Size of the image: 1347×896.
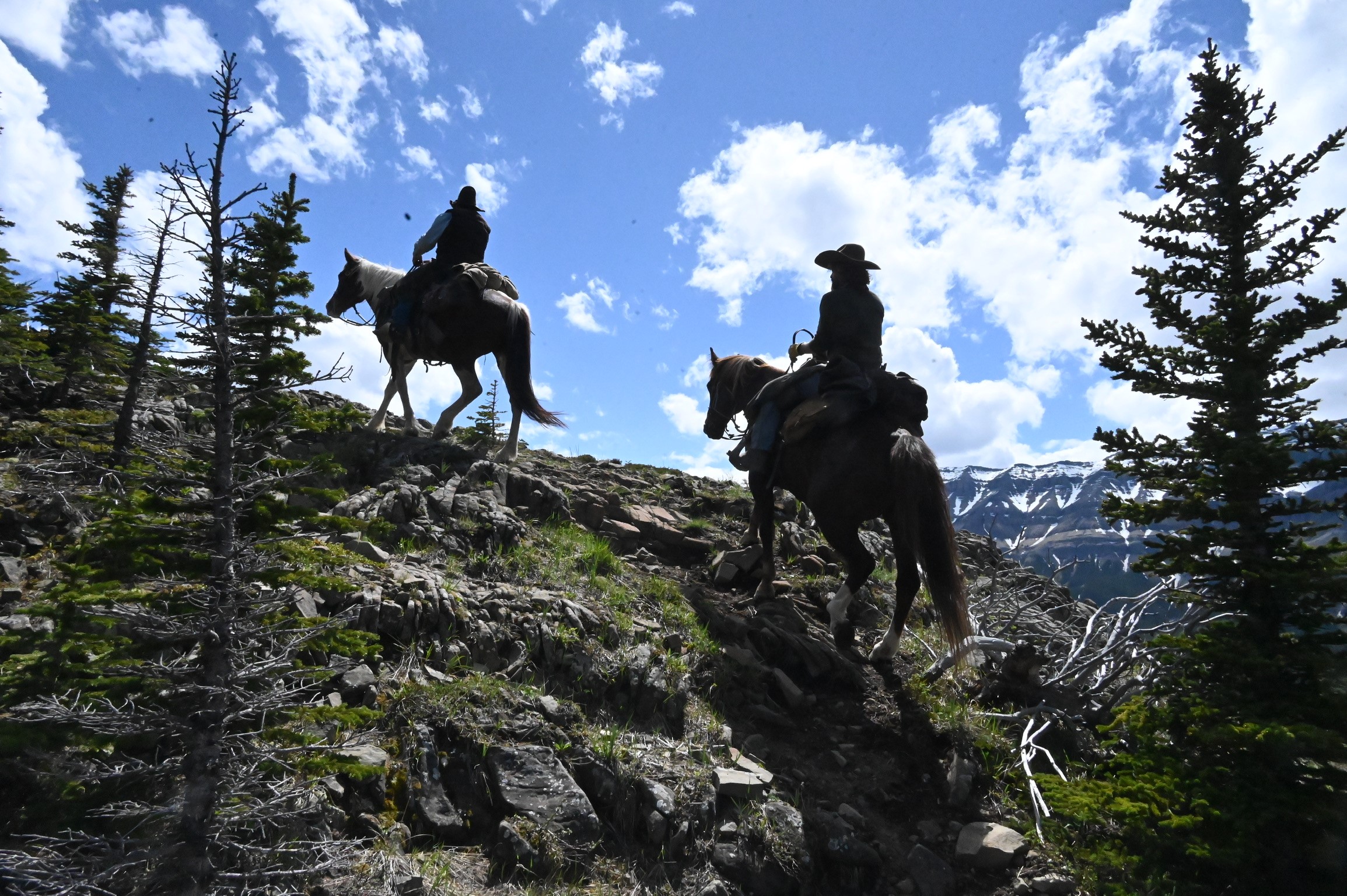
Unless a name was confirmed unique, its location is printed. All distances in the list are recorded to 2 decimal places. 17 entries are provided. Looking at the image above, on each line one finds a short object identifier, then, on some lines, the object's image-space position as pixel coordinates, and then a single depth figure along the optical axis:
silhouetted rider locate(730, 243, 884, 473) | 7.84
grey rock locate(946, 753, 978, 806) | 4.96
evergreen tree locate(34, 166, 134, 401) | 8.73
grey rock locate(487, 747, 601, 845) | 3.88
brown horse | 5.99
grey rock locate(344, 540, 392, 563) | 5.46
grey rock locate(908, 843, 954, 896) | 4.28
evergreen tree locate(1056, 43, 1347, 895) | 3.35
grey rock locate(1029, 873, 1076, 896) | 4.09
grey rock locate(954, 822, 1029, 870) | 4.34
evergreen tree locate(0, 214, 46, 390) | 8.30
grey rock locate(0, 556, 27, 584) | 4.75
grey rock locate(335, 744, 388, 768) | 3.67
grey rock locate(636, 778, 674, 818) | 4.19
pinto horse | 9.50
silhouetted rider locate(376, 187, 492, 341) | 9.95
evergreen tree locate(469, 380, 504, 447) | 11.27
